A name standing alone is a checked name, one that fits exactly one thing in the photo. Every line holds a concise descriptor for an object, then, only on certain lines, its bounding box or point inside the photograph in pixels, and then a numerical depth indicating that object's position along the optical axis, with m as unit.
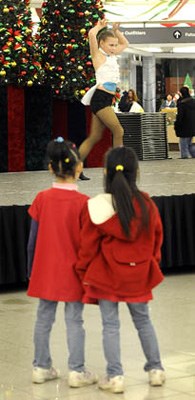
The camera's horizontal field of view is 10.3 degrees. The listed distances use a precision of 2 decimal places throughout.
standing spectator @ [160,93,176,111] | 34.28
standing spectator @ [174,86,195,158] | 21.36
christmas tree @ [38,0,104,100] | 16.45
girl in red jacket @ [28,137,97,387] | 5.86
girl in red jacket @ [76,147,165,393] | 5.66
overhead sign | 33.20
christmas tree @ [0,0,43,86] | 15.76
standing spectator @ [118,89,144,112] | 26.00
